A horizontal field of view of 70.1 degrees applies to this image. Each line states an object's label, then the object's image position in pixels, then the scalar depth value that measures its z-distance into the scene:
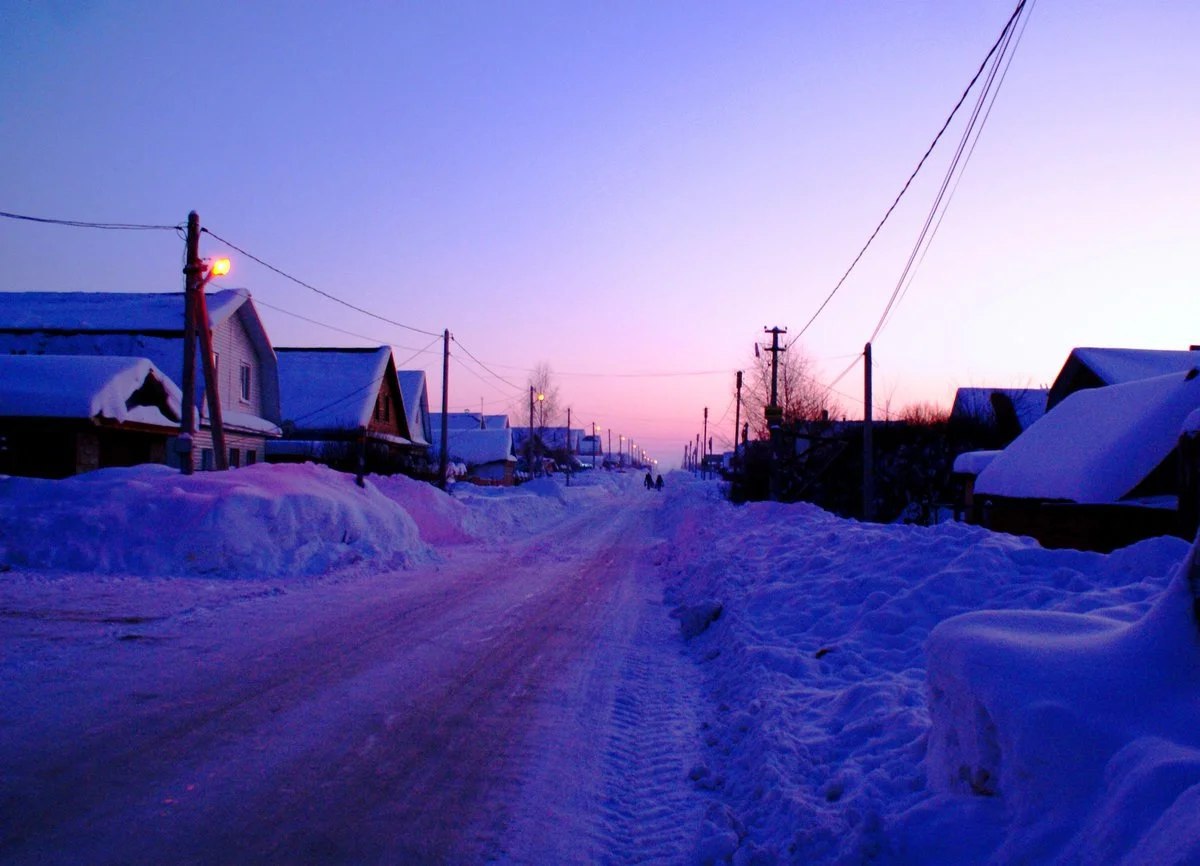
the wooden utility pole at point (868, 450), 20.53
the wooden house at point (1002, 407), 35.22
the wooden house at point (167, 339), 26.95
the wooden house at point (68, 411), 20.61
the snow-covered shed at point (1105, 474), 14.86
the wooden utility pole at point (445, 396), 32.62
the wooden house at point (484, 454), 65.88
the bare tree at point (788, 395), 51.81
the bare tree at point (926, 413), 51.12
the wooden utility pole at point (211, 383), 17.80
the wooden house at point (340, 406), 35.47
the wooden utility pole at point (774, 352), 41.84
